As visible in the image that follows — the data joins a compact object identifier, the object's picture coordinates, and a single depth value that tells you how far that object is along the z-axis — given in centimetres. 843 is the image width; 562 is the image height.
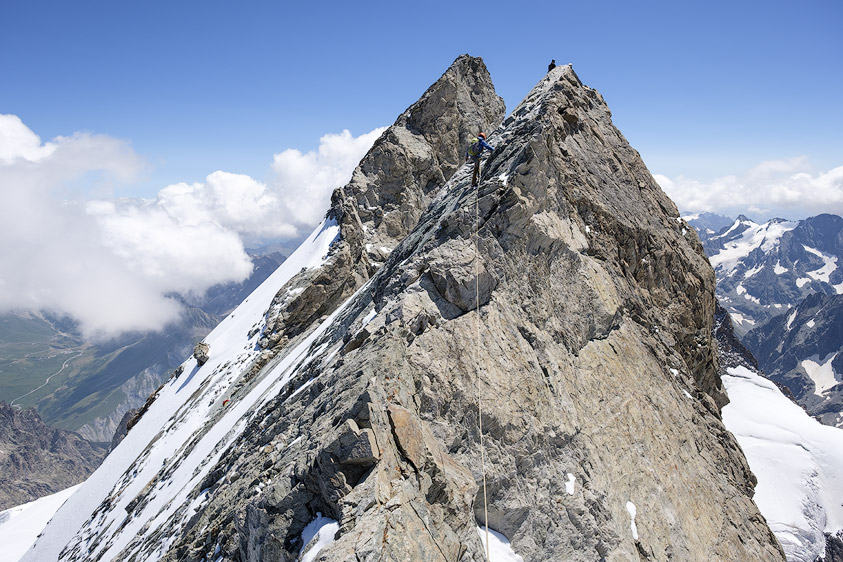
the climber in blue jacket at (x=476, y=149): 2139
